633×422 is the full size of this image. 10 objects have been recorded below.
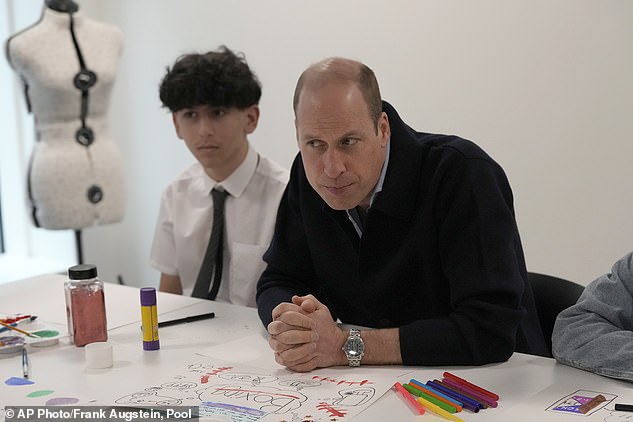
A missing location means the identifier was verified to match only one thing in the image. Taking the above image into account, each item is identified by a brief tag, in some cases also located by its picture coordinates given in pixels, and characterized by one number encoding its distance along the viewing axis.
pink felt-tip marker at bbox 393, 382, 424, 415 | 1.39
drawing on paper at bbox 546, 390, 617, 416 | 1.37
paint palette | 1.82
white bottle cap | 1.67
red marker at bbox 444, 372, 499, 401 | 1.42
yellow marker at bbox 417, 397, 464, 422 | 1.35
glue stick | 1.80
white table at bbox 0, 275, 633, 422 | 1.42
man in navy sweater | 1.63
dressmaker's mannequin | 3.25
